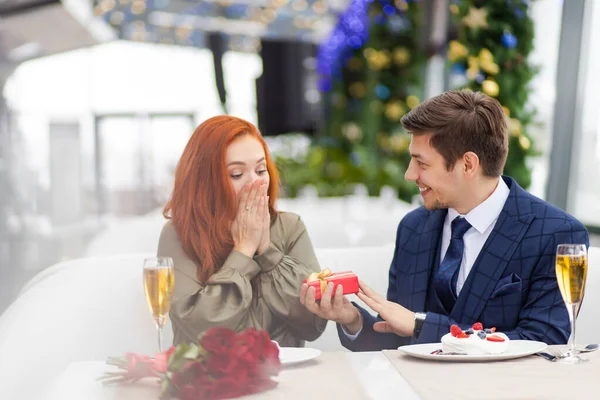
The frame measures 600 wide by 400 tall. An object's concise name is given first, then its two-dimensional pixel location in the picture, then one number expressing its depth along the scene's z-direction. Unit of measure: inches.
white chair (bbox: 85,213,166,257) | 137.9
